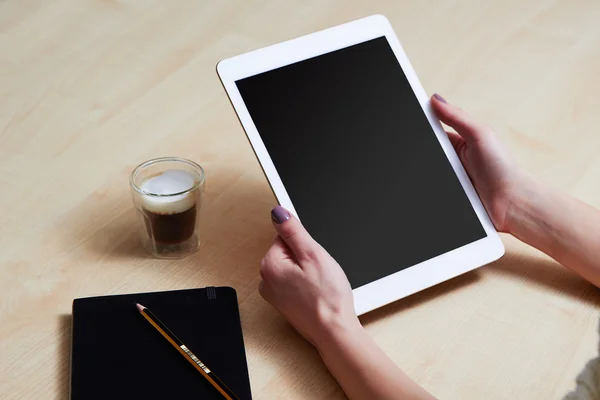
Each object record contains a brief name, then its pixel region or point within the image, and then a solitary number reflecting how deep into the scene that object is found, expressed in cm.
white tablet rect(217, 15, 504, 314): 107
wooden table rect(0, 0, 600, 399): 102
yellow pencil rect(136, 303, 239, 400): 92
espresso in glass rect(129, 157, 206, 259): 109
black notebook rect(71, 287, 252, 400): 92
